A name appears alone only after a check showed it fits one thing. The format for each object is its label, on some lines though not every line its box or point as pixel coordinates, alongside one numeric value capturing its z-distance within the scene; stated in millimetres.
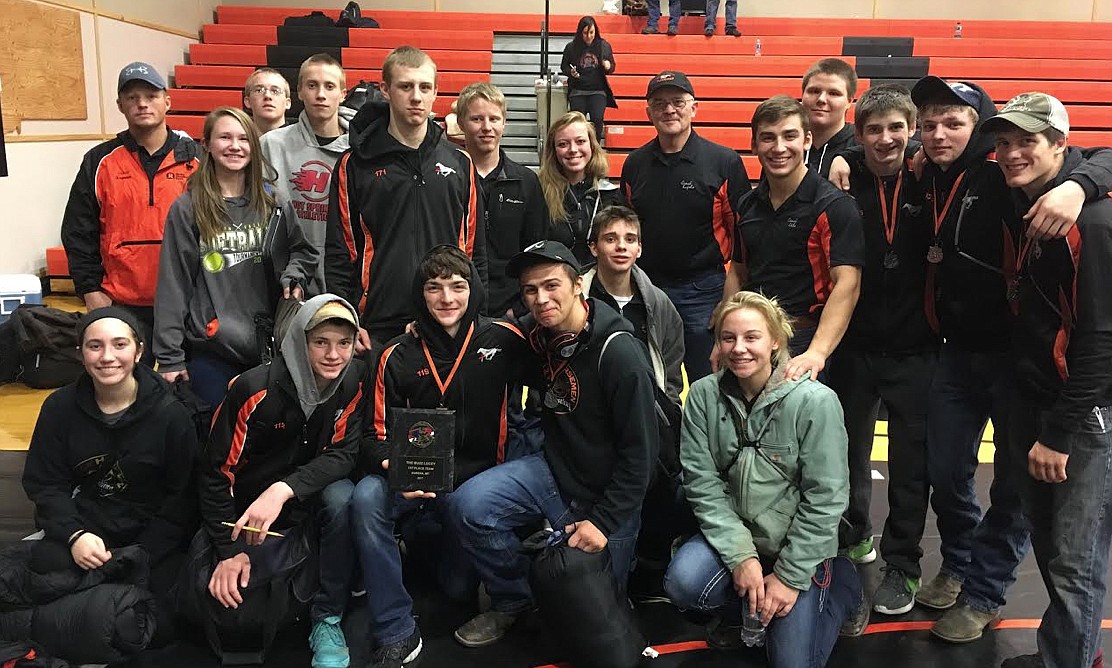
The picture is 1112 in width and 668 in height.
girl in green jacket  2516
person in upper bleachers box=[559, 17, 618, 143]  8859
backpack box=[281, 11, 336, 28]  11414
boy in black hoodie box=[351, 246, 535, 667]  2660
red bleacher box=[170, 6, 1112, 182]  10461
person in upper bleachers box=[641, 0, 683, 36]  11734
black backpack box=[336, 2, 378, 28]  11461
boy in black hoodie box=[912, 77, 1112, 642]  2619
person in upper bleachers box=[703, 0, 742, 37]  11719
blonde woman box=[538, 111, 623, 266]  3674
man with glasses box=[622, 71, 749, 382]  3441
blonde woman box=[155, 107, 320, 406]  3008
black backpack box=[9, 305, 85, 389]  5191
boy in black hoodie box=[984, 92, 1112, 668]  2160
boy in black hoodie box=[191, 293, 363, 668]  2646
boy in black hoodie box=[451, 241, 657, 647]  2678
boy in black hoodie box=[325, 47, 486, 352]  3023
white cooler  5719
